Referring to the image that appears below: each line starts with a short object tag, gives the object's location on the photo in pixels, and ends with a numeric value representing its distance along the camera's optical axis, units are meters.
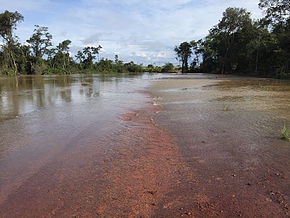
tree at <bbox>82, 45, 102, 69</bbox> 75.19
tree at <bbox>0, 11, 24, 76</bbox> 42.72
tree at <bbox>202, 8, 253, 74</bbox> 42.19
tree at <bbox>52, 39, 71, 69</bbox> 64.94
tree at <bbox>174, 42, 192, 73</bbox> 73.88
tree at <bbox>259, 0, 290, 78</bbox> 28.64
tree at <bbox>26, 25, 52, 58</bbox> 58.12
